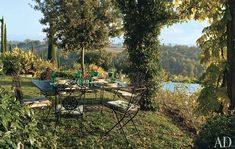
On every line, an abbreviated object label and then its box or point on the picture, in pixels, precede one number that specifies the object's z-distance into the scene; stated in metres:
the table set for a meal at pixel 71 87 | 4.05
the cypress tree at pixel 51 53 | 14.56
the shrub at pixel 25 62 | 9.80
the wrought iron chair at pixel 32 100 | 3.90
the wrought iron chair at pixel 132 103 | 4.21
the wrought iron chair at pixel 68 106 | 4.04
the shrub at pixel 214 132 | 3.02
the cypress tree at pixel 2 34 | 15.84
